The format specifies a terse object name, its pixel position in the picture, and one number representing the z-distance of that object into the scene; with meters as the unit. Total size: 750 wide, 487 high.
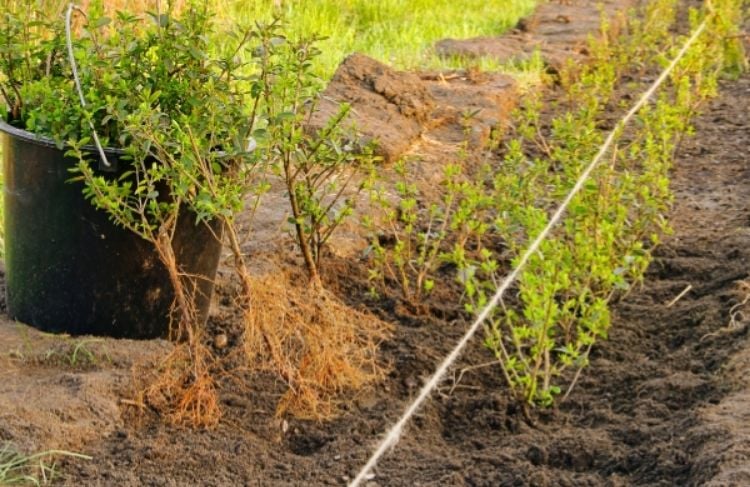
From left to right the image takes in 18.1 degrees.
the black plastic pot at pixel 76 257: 6.26
